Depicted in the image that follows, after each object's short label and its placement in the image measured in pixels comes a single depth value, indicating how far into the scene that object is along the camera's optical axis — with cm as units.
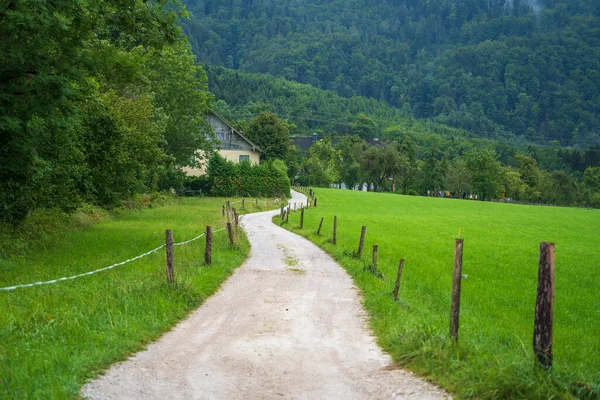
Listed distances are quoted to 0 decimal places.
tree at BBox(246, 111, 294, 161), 9531
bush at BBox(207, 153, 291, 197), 7062
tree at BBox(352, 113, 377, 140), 19262
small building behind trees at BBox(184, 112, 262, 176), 8450
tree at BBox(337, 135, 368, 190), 13200
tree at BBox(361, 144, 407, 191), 12488
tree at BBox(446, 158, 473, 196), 13250
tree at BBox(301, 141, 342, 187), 11771
